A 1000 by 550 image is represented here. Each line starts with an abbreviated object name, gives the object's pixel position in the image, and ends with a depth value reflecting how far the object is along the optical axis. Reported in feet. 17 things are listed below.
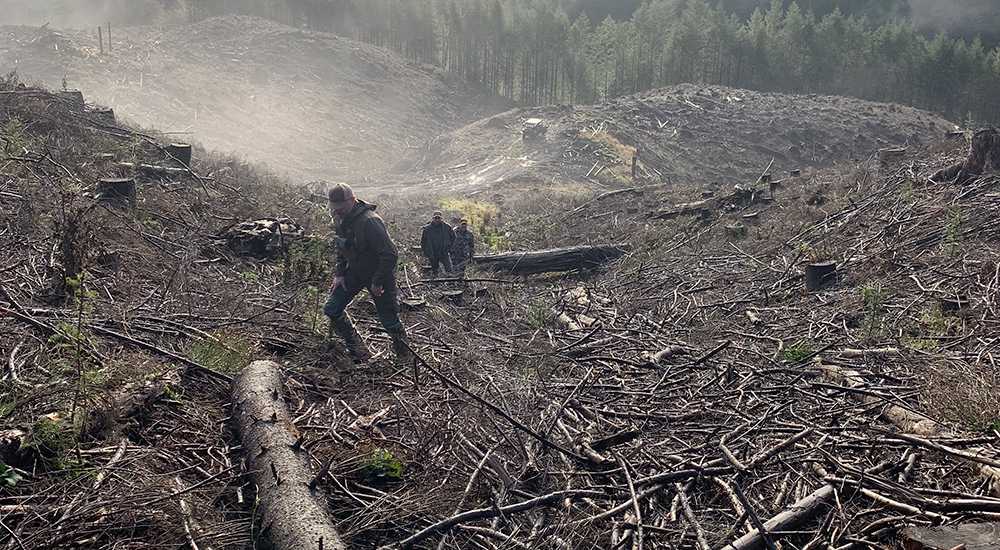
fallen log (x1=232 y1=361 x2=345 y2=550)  10.28
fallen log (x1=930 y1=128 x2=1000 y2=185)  33.06
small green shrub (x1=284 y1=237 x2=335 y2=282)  27.02
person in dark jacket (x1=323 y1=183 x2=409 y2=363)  20.16
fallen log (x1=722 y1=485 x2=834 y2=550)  10.25
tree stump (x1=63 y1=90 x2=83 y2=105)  38.38
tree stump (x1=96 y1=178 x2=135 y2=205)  27.73
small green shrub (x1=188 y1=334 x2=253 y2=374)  16.53
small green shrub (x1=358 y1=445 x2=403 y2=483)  12.81
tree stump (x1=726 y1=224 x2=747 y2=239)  37.52
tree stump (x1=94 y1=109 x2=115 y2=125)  39.52
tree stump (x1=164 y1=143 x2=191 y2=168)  36.88
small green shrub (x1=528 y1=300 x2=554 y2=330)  25.16
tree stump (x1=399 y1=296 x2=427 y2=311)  25.82
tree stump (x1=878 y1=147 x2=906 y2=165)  46.14
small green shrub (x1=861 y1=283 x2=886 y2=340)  20.02
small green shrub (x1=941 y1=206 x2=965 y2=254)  24.86
